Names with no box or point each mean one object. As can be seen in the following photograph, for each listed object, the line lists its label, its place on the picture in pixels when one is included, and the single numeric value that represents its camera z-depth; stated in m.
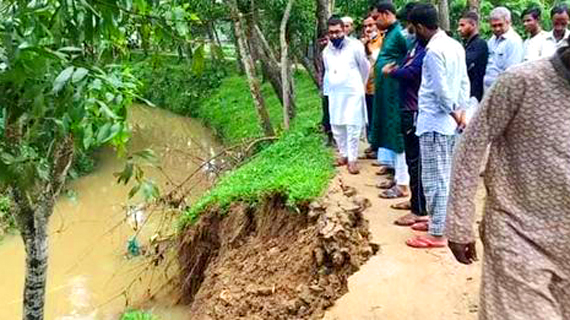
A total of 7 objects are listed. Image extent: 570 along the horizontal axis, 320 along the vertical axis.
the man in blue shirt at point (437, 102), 4.27
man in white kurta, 6.50
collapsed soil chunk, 5.03
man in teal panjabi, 5.75
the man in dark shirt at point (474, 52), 5.86
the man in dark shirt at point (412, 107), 4.75
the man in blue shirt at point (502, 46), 6.21
